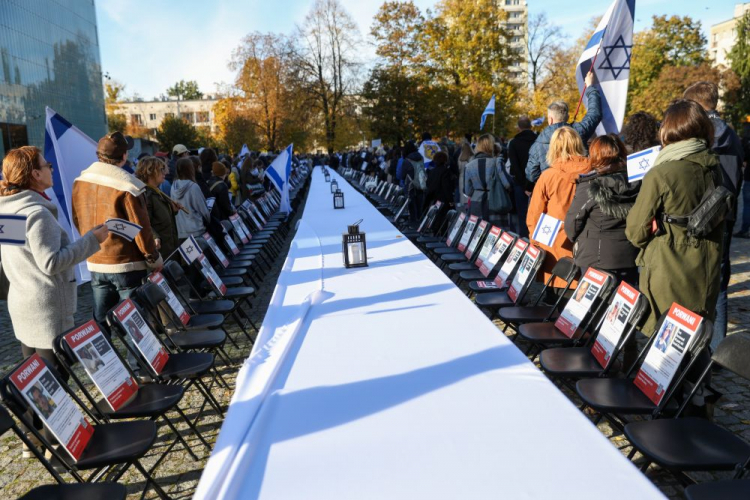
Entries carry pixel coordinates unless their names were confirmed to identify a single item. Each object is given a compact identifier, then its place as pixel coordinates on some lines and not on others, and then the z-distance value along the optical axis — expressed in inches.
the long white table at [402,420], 62.9
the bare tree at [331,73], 1609.3
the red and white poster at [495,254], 195.6
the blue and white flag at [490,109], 429.1
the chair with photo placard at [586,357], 112.9
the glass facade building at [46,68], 1360.7
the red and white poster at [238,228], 294.5
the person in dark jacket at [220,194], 296.5
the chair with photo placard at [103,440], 86.0
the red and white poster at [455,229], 263.7
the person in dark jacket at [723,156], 150.2
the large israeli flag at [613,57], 216.8
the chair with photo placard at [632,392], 95.5
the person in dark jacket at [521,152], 266.8
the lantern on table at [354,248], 176.7
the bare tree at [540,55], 1678.2
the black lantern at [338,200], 371.6
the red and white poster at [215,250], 234.5
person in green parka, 115.7
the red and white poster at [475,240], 226.5
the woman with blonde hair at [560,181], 170.2
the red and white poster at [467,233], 246.4
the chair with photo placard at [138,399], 104.9
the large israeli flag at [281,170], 441.1
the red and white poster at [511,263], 179.0
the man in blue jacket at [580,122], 209.5
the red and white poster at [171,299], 153.6
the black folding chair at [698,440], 80.4
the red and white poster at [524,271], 163.4
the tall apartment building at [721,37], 2352.4
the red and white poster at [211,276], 193.5
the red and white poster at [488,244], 207.3
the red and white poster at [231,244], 274.5
